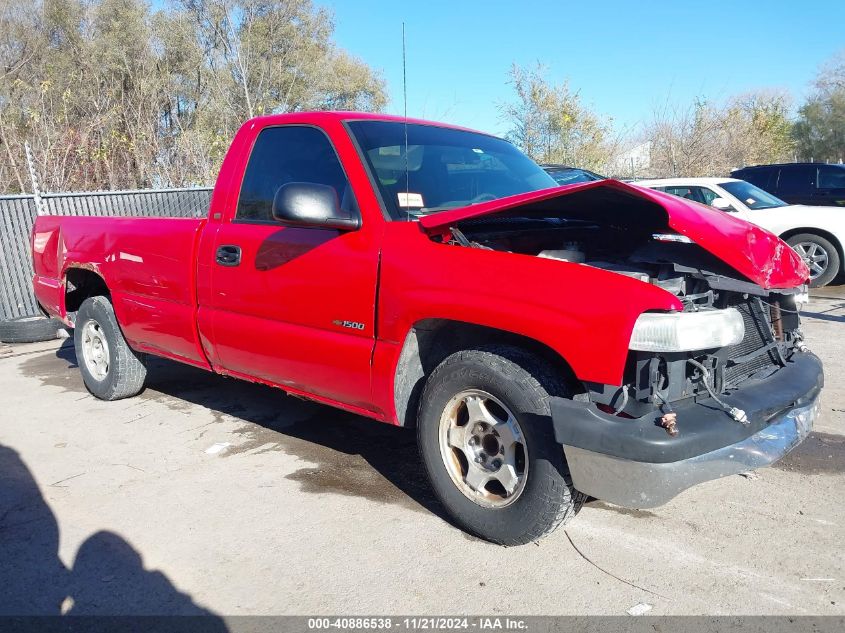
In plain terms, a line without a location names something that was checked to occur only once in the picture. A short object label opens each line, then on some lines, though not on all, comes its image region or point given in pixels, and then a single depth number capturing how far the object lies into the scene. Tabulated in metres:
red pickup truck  2.67
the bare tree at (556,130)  17.45
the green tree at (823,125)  36.19
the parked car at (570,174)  10.24
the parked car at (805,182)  12.20
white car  10.28
